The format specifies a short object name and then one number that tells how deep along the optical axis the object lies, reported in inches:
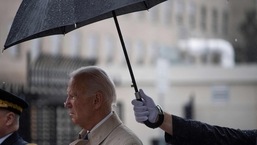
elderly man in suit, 247.9
